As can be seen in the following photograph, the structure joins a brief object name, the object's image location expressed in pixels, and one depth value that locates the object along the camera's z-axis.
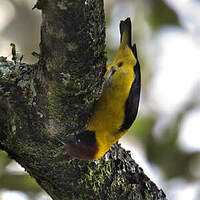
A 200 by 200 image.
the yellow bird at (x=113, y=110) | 5.96
